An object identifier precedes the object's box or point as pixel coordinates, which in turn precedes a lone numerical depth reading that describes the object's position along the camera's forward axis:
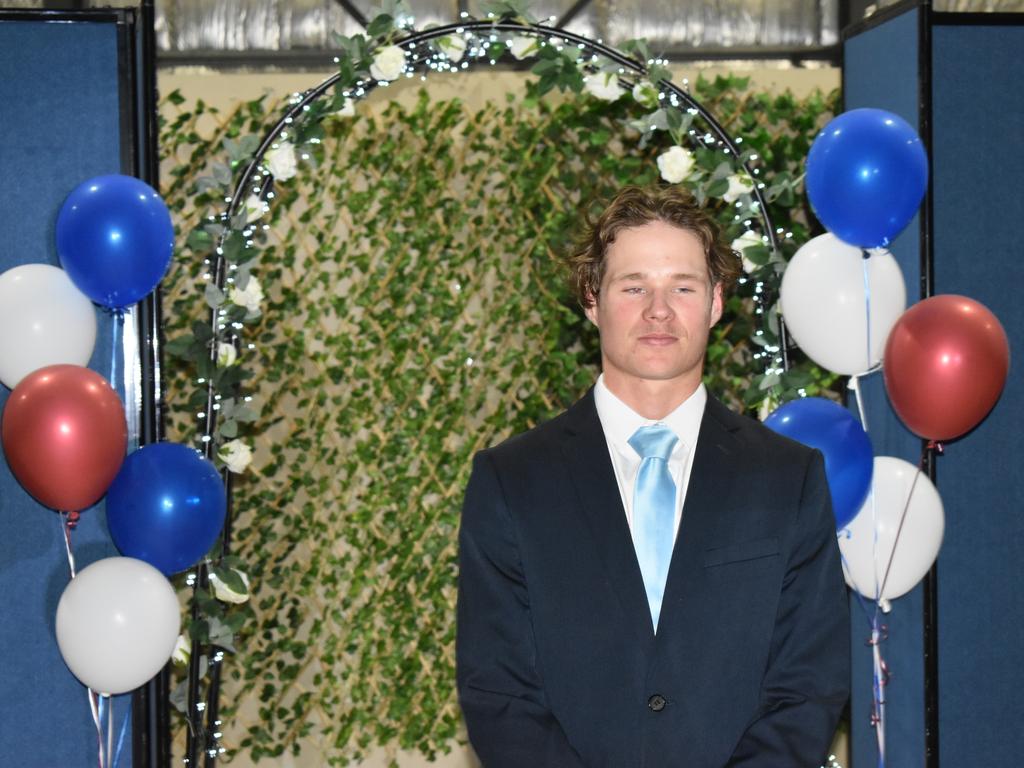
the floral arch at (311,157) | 3.01
